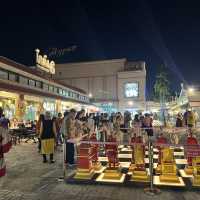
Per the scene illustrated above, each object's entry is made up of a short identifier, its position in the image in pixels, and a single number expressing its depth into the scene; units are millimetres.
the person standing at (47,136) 9555
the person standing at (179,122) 15039
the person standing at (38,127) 12665
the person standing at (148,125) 13577
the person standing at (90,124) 12628
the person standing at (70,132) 9219
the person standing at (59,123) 13495
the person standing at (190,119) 15089
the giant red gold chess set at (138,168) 6699
